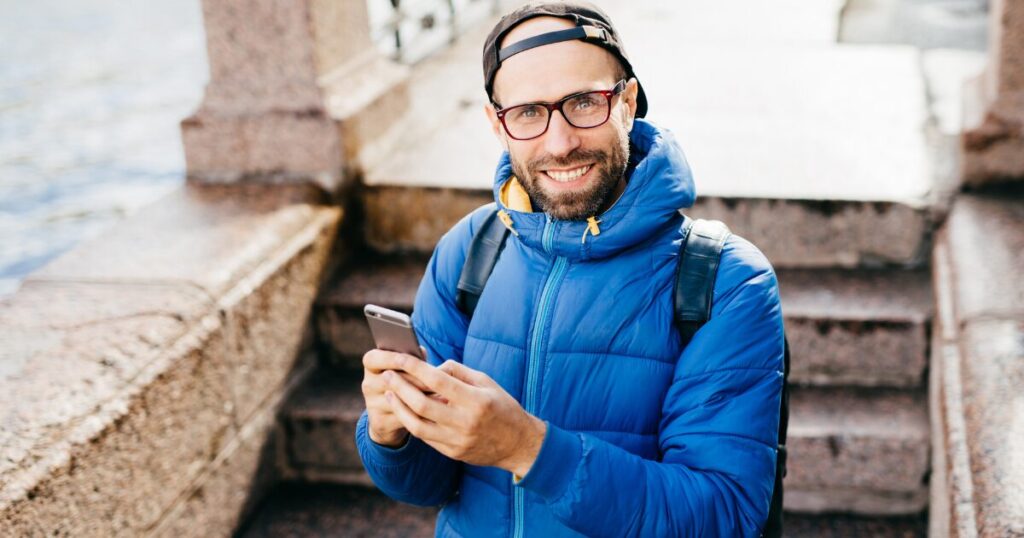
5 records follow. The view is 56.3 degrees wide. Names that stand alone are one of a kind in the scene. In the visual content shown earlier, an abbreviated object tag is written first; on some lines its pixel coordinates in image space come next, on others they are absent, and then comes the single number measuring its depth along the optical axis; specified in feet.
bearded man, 5.36
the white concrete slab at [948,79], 15.66
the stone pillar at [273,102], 13.61
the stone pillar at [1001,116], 12.28
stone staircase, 11.35
